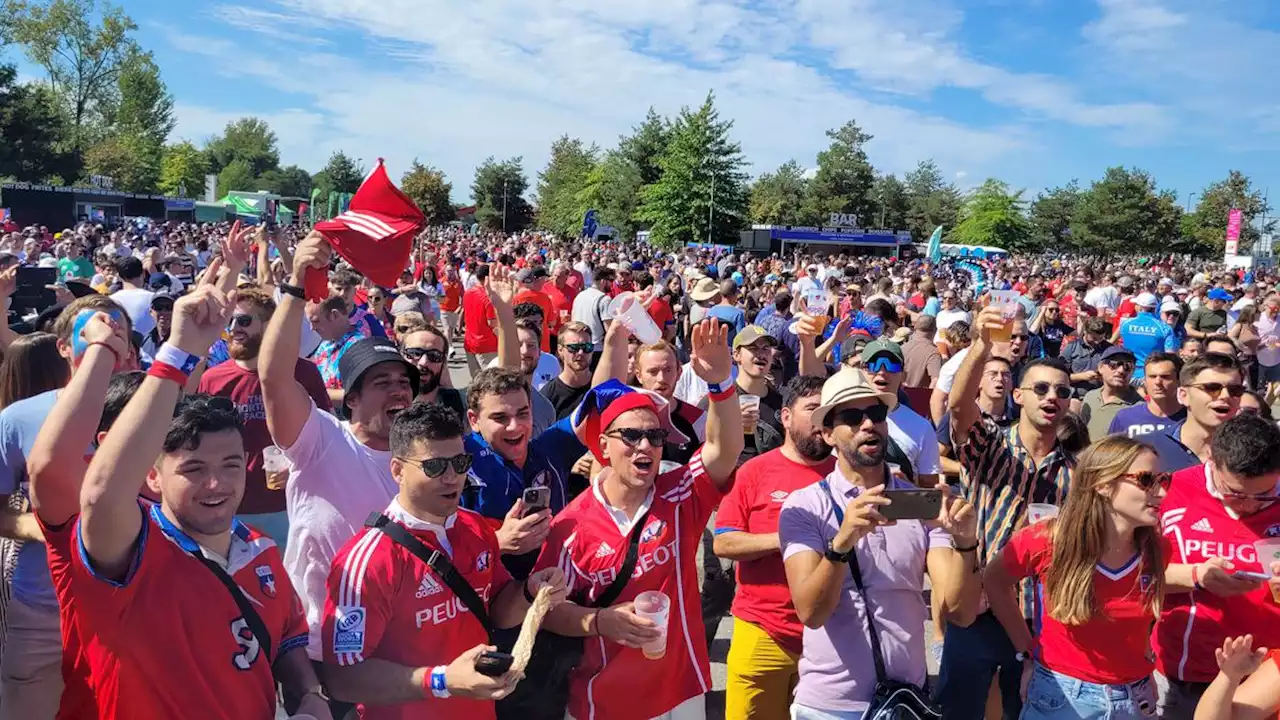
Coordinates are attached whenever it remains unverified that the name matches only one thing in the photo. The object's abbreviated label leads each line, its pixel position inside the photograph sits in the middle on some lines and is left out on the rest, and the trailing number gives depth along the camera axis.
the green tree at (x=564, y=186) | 64.94
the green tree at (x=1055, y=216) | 73.88
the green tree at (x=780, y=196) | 76.81
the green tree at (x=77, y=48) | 59.09
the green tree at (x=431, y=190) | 67.00
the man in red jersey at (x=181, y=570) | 2.09
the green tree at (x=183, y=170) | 81.19
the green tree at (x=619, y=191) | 55.06
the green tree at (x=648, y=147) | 55.06
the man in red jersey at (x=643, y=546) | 2.93
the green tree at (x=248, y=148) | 116.38
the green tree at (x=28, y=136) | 45.97
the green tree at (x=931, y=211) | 85.06
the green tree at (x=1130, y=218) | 63.66
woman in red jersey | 2.96
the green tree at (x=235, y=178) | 105.12
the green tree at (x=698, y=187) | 44.72
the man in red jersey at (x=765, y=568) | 3.46
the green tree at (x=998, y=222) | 73.56
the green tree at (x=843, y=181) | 73.31
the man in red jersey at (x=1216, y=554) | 3.18
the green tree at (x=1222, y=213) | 63.91
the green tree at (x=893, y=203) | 82.12
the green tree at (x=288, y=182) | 111.88
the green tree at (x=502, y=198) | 83.44
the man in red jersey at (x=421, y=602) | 2.41
